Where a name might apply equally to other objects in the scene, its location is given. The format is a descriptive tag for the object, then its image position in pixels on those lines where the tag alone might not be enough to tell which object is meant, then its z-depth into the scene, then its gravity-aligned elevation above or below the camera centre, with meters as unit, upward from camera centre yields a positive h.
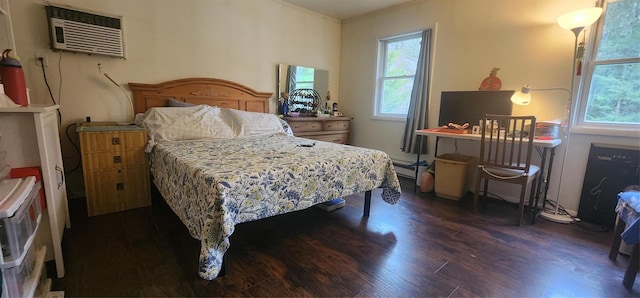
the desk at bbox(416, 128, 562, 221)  2.36 -0.29
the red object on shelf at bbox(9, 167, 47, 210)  1.32 -0.34
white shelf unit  1.34 -0.23
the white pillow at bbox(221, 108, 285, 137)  2.94 -0.15
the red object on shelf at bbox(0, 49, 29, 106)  1.55 +0.14
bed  1.45 -0.36
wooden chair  2.34 -0.46
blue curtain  3.55 +0.16
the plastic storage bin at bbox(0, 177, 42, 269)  1.00 -0.44
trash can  2.95 -0.67
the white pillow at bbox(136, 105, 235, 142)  2.52 -0.15
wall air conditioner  2.36 +0.66
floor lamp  2.19 +0.73
